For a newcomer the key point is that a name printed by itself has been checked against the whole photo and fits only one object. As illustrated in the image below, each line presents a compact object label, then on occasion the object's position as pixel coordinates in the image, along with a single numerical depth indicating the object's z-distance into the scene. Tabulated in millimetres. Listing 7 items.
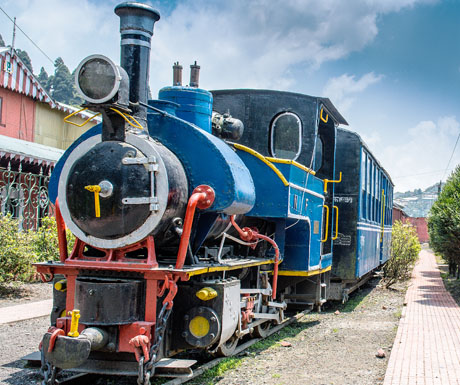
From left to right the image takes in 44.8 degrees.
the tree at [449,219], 13094
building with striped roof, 12453
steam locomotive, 4465
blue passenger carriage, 10055
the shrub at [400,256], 16344
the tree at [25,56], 47156
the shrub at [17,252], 9938
